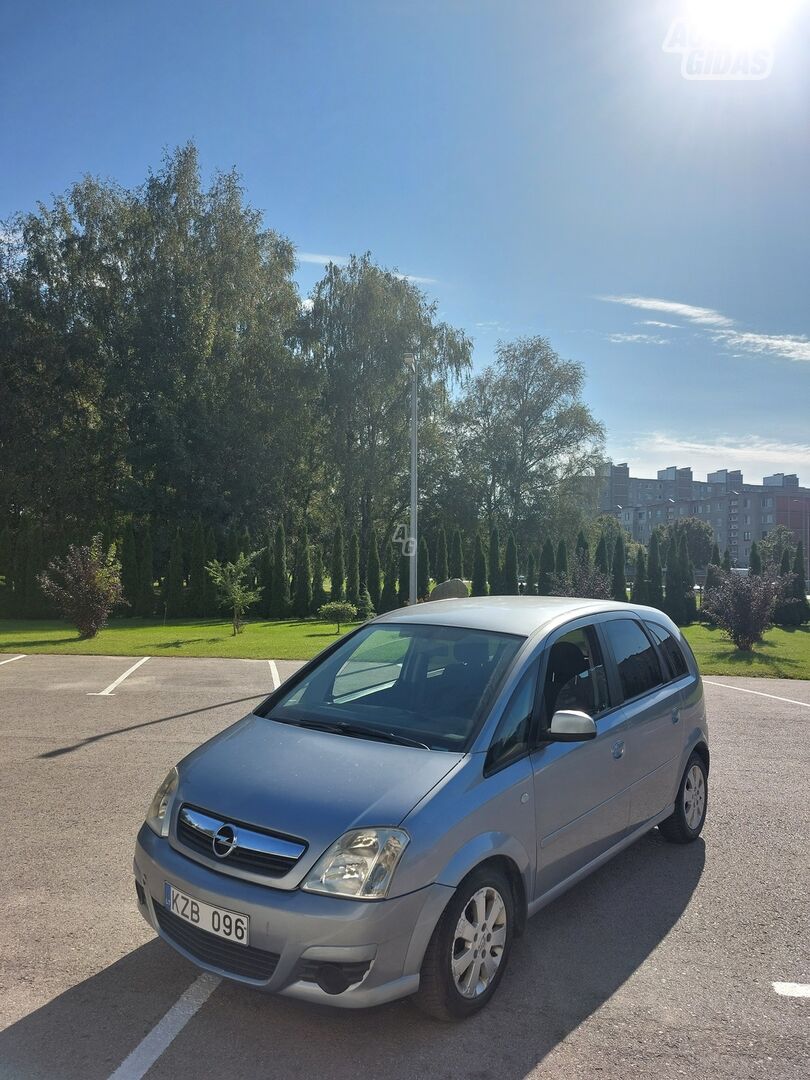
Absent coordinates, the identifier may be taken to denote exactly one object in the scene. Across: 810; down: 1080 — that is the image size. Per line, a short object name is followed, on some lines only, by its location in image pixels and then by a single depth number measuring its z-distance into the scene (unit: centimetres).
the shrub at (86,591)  2025
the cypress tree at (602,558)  3359
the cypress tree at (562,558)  3375
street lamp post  2184
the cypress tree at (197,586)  3012
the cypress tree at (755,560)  3394
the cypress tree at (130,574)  2986
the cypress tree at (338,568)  3178
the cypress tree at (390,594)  3284
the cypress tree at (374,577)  3303
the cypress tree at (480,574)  3359
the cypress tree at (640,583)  3281
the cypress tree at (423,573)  3231
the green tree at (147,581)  2989
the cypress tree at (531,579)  3422
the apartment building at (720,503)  12075
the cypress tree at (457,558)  3519
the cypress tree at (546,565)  3328
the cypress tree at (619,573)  3231
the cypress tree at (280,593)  3078
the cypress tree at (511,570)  3303
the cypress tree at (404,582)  3275
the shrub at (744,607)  2009
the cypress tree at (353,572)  3244
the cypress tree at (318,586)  3116
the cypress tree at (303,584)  3084
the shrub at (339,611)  2467
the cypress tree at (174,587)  2997
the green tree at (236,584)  2266
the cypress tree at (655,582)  3250
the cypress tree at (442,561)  3447
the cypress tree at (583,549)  2917
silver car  310
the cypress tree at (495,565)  3341
